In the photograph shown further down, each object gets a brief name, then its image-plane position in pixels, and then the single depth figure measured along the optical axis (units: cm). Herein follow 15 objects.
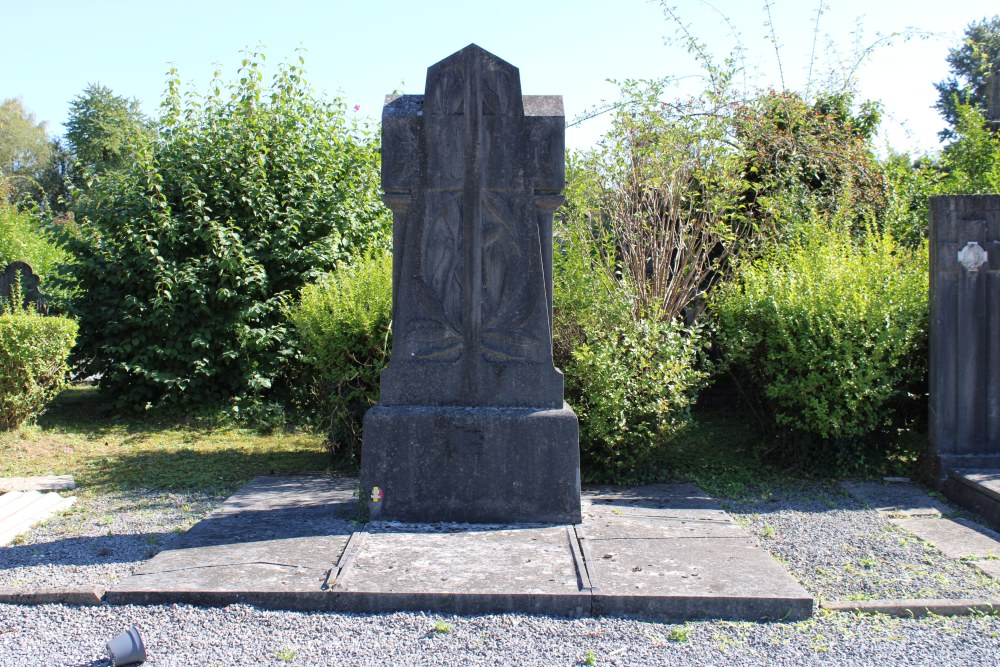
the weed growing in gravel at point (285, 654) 310
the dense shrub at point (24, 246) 1477
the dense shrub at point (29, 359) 777
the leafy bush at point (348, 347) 633
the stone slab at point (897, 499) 533
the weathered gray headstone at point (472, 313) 455
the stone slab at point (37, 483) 593
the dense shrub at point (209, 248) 848
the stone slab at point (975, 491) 510
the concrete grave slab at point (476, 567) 351
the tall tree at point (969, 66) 2805
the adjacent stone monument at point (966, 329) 575
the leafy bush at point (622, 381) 575
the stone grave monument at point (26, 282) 999
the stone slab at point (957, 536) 450
